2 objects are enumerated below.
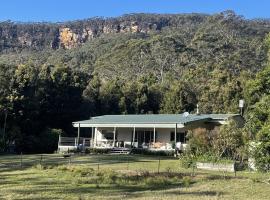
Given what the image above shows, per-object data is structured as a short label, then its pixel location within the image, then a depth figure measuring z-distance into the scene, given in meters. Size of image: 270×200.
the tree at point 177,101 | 66.25
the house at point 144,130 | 43.31
